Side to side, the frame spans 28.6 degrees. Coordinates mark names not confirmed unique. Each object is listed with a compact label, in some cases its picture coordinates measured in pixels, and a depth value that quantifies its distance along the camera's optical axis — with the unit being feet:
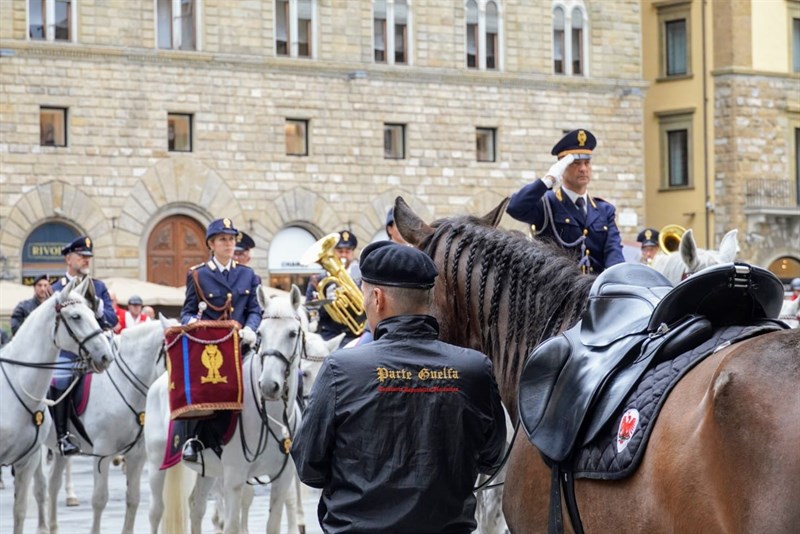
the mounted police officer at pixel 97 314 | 43.88
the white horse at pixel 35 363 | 39.27
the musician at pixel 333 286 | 50.09
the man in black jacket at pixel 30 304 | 52.65
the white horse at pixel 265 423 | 36.17
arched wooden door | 118.42
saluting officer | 26.20
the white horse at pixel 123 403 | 43.70
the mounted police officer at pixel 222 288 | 39.93
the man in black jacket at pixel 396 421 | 15.01
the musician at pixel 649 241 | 67.08
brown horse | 12.92
